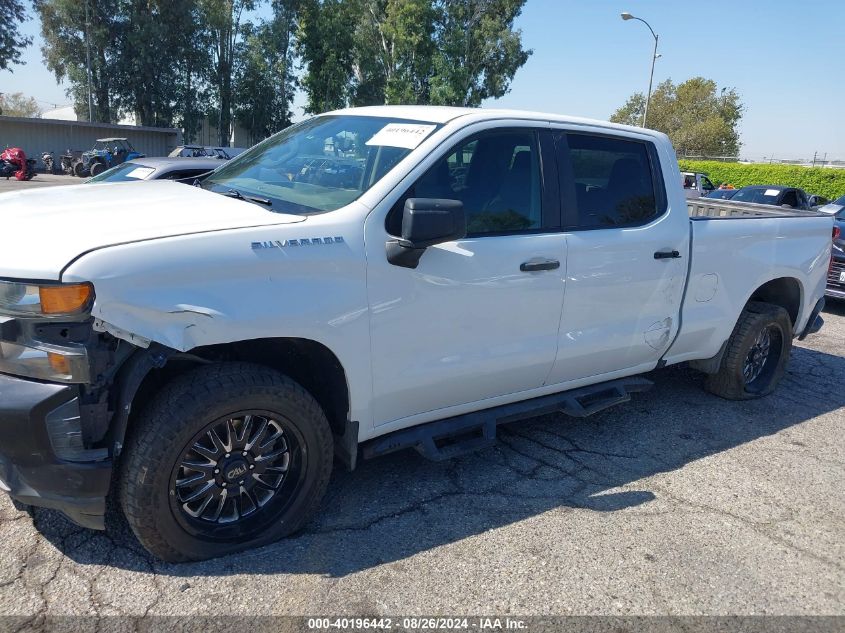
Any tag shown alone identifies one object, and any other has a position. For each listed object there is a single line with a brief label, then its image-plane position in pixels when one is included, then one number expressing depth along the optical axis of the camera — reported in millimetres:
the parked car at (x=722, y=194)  15766
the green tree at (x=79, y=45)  41500
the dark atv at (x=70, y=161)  33234
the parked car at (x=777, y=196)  13961
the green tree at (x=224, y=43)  43000
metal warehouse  35594
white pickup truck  2426
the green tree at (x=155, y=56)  41750
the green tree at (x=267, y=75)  43938
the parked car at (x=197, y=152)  29081
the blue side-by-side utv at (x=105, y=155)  29641
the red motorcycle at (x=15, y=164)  28078
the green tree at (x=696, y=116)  54875
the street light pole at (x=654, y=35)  26891
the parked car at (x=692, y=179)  22345
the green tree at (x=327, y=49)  40969
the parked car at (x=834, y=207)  9062
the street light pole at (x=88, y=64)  39625
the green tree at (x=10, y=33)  42188
